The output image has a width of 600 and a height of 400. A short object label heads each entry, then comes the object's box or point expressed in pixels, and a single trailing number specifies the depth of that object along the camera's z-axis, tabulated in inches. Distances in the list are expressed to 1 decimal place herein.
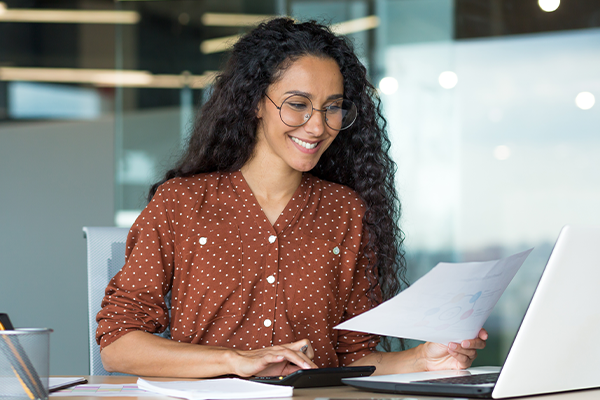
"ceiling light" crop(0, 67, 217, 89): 141.9
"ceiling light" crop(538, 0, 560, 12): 130.2
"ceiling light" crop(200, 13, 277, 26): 145.8
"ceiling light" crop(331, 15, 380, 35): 137.5
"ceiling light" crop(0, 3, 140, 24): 149.9
